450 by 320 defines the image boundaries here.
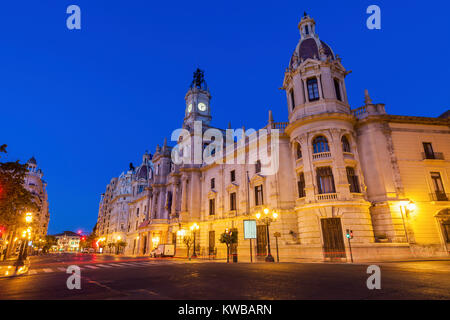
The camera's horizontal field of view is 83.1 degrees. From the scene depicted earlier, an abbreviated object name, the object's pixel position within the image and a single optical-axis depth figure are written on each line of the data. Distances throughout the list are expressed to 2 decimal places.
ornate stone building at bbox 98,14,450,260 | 23.66
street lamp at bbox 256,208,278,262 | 23.33
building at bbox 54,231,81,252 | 189.25
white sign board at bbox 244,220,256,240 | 26.05
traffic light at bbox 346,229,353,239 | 20.95
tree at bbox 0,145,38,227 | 15.76
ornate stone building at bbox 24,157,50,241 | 75.07
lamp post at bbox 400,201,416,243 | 23.80
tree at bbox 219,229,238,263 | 25.66
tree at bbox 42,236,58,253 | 93.40
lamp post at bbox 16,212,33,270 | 20.39
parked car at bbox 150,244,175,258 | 39.46
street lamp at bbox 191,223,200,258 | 35.88
